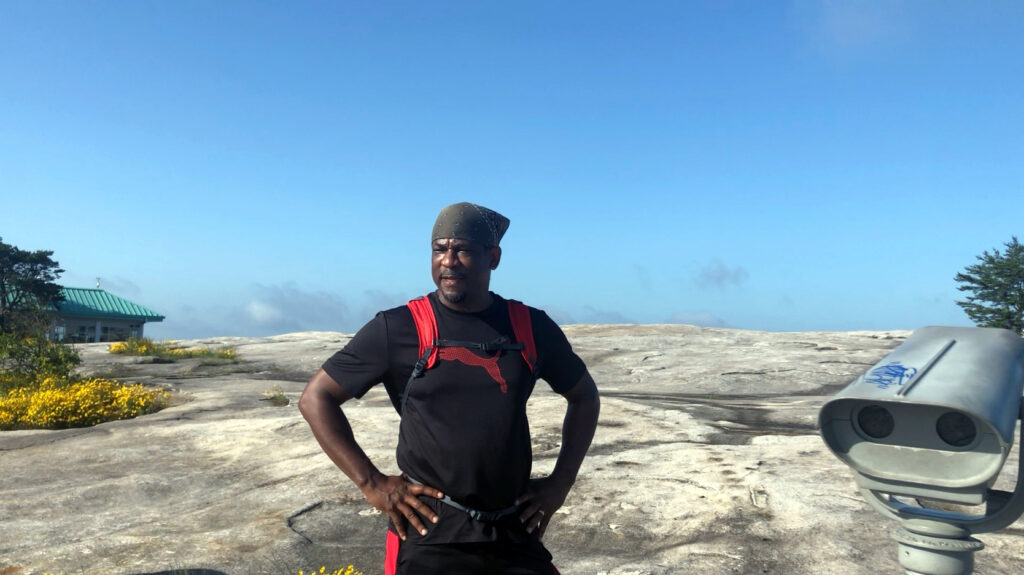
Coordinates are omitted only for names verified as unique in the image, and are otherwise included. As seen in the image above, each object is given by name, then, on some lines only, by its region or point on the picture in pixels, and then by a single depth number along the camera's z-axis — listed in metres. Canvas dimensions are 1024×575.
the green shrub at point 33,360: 13.98
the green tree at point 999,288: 45.25
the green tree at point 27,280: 41.56
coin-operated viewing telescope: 2.21
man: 2.57
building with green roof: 43.88
